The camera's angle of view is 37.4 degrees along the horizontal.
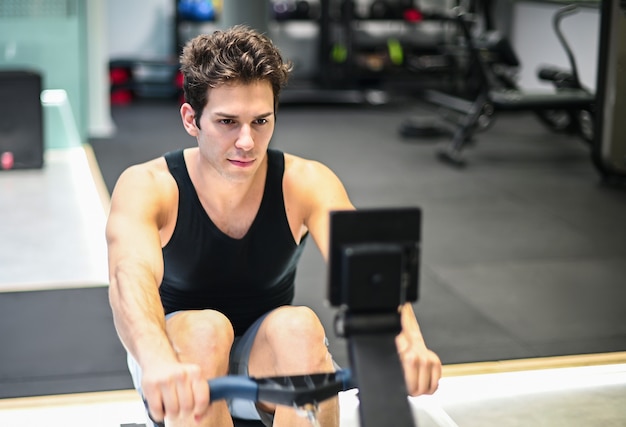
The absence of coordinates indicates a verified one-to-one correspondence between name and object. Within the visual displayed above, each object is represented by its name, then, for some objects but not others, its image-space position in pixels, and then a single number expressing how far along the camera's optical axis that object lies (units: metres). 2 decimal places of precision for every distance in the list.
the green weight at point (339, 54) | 8.00
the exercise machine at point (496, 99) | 5.75
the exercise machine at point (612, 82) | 3.95
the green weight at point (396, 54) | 7.98
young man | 1.62
